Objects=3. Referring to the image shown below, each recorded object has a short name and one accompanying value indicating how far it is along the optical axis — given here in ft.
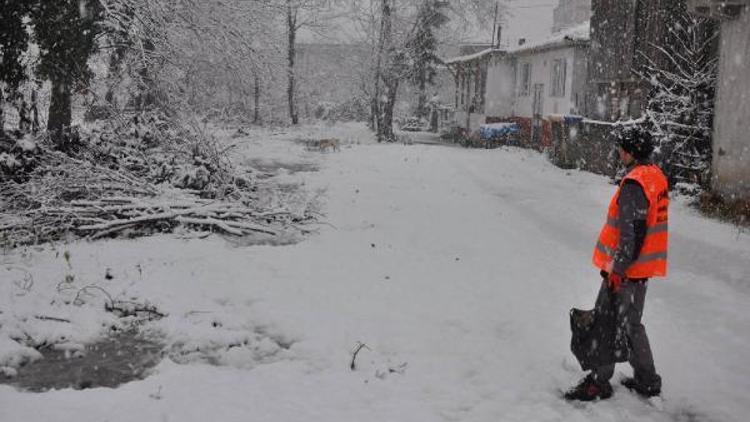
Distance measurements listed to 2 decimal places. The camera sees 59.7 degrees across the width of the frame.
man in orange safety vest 13.96
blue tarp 98.43
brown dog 86.87
